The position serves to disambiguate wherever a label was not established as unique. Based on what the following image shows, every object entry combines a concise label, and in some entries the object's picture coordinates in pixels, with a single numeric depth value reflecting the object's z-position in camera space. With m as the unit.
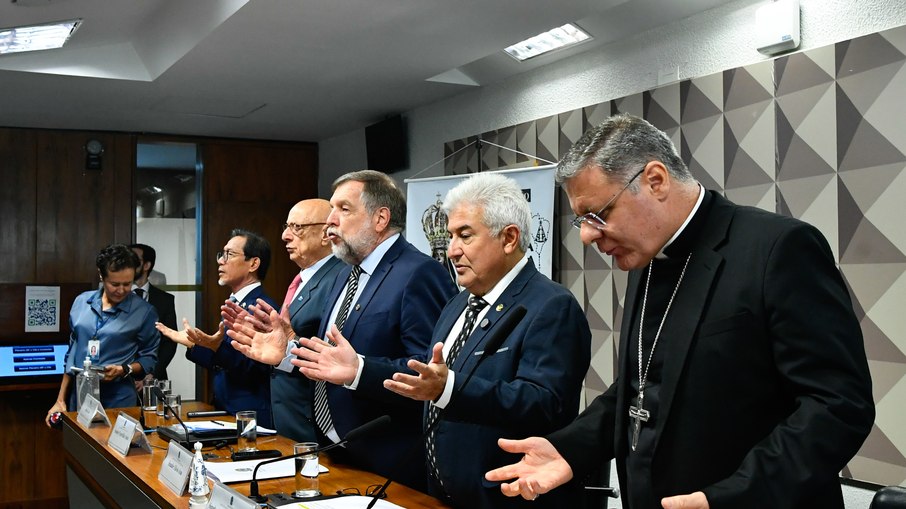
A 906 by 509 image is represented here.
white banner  4.59
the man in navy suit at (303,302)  3.24
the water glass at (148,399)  3.77
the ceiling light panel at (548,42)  4.44
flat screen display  5.89
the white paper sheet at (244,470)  2.41
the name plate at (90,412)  3.52
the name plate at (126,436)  2.90
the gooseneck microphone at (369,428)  1.75
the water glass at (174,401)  3.43
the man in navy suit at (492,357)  1.93
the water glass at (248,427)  2.86
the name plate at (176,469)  2.28
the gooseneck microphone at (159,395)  3.46
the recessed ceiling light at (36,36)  4.54
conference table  2.27
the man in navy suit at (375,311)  2.54
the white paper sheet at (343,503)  2.00
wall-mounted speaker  6.25
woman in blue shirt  4.70
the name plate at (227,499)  1.75
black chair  1.47
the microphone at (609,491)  2.10
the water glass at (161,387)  3.59
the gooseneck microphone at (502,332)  1.84
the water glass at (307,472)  2.18
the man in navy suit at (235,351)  3.66
